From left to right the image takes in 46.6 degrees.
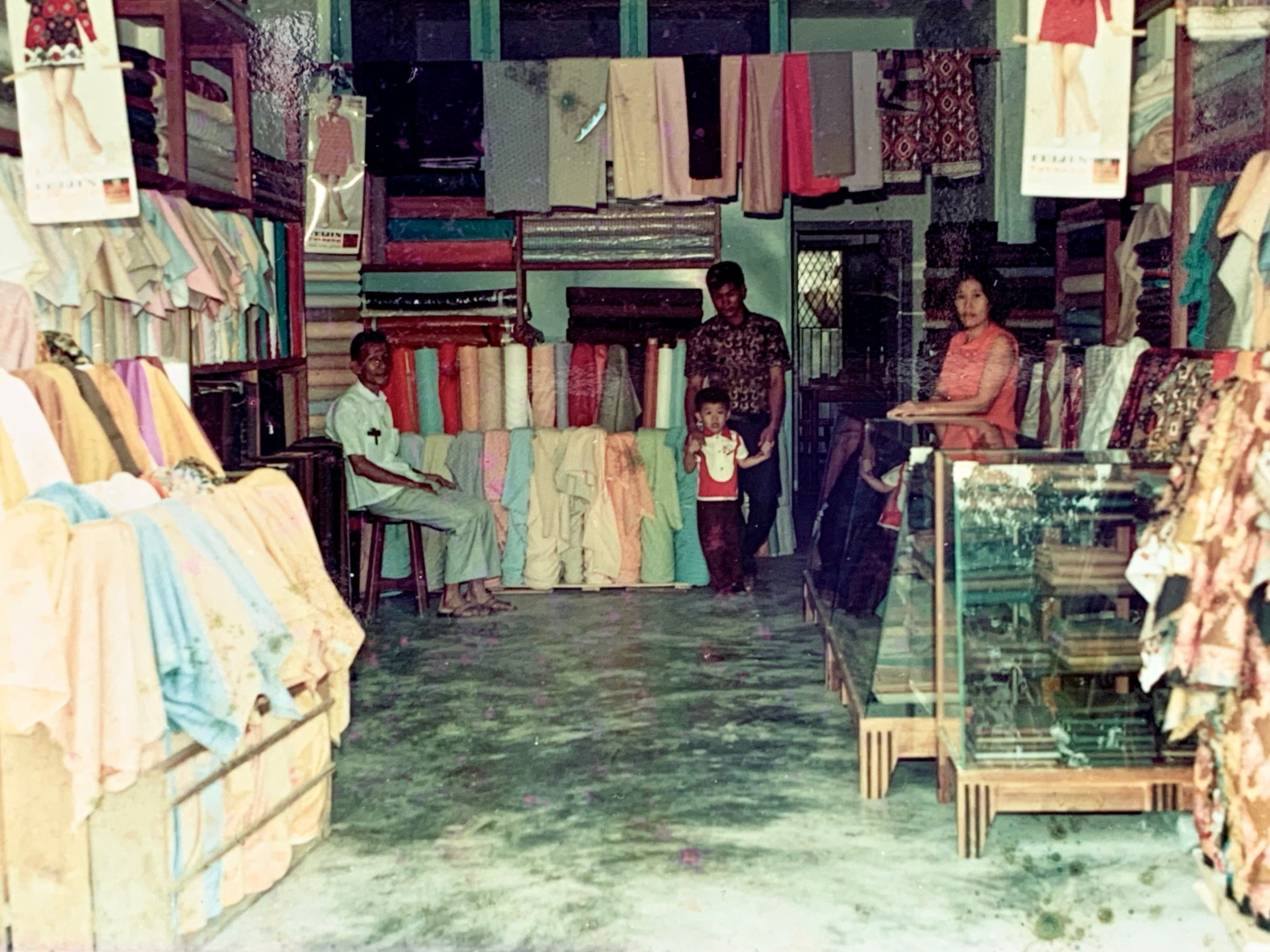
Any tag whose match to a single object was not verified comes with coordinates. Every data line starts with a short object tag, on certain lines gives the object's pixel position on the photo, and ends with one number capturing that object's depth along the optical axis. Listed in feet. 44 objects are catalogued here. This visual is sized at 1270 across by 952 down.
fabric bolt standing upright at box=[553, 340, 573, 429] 26.32
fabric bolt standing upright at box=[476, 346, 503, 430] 25.98
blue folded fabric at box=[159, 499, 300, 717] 10.96
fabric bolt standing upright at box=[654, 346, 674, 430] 26.76
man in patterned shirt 25.29
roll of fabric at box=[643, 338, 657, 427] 26.78
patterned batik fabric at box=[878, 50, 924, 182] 24.86
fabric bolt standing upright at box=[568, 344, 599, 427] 26.35
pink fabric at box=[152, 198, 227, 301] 17.79
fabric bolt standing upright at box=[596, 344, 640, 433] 26.40
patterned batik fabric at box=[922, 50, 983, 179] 24.82
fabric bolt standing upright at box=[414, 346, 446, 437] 25.89
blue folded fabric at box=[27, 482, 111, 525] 10.41
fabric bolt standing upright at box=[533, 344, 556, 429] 26.17
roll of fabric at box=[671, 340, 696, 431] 26.73
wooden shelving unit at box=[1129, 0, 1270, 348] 16.56
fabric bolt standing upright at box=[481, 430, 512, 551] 25.32
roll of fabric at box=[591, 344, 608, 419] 26.35
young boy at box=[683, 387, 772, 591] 24.90
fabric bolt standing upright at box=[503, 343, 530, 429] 25.96
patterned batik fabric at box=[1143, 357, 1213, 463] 14.84
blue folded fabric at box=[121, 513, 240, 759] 10.25
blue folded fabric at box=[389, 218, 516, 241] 27.07
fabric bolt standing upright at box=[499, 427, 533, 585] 25.21
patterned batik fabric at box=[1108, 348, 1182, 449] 16.15
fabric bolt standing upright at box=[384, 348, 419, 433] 25.81
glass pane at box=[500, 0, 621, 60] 33.01
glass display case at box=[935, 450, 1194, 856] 12.41
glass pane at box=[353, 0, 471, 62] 32.24
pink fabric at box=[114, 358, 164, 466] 13.04
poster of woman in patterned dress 13.16
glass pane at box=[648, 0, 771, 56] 31.65
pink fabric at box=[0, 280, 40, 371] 13.16
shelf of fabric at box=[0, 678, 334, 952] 10.20
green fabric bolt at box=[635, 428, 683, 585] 25.45
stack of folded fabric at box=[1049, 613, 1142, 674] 12.59
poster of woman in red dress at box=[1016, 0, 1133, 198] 13.61
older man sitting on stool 22.80
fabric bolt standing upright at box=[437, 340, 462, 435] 25.90
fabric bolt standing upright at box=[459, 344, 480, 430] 25.95
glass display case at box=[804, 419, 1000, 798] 13.78
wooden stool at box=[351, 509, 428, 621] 23.20
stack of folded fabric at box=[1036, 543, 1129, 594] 12.55
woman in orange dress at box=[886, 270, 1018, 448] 18.24
